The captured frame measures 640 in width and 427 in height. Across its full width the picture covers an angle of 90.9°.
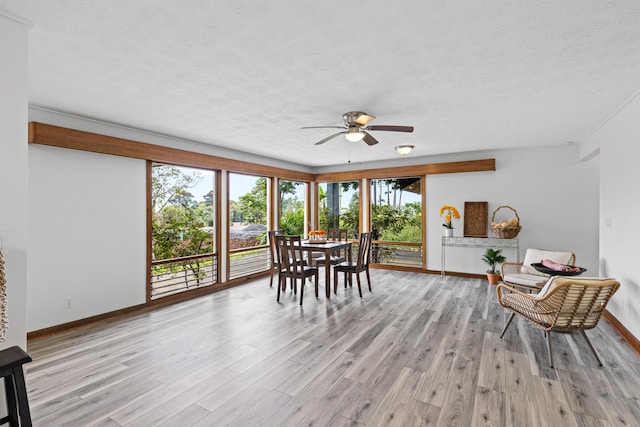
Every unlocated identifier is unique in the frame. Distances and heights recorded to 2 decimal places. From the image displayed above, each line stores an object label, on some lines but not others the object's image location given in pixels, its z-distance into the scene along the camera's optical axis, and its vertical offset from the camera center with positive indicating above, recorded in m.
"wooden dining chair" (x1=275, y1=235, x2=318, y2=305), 4.56 -0.76
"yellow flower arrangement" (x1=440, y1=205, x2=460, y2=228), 5.92 -0.04
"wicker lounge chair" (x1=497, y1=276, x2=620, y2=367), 2.58 -0.79
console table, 5.62 -0.57
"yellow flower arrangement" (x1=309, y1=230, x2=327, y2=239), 5.42 -0.38
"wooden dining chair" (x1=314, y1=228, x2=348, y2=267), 6.32 -0.46
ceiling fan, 3.28 +0.92
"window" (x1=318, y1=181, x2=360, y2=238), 7.43 +0.15
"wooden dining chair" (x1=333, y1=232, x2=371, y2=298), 4.94 -0.87
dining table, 4.73 -0.56
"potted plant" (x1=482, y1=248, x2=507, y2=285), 5.52 -0.87
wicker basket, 5.29 -0.33
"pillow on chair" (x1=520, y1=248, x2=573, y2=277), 4.30 -0.65
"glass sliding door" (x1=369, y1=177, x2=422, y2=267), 6.70 -0.19
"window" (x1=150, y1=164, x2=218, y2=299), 4.59 -0.27
